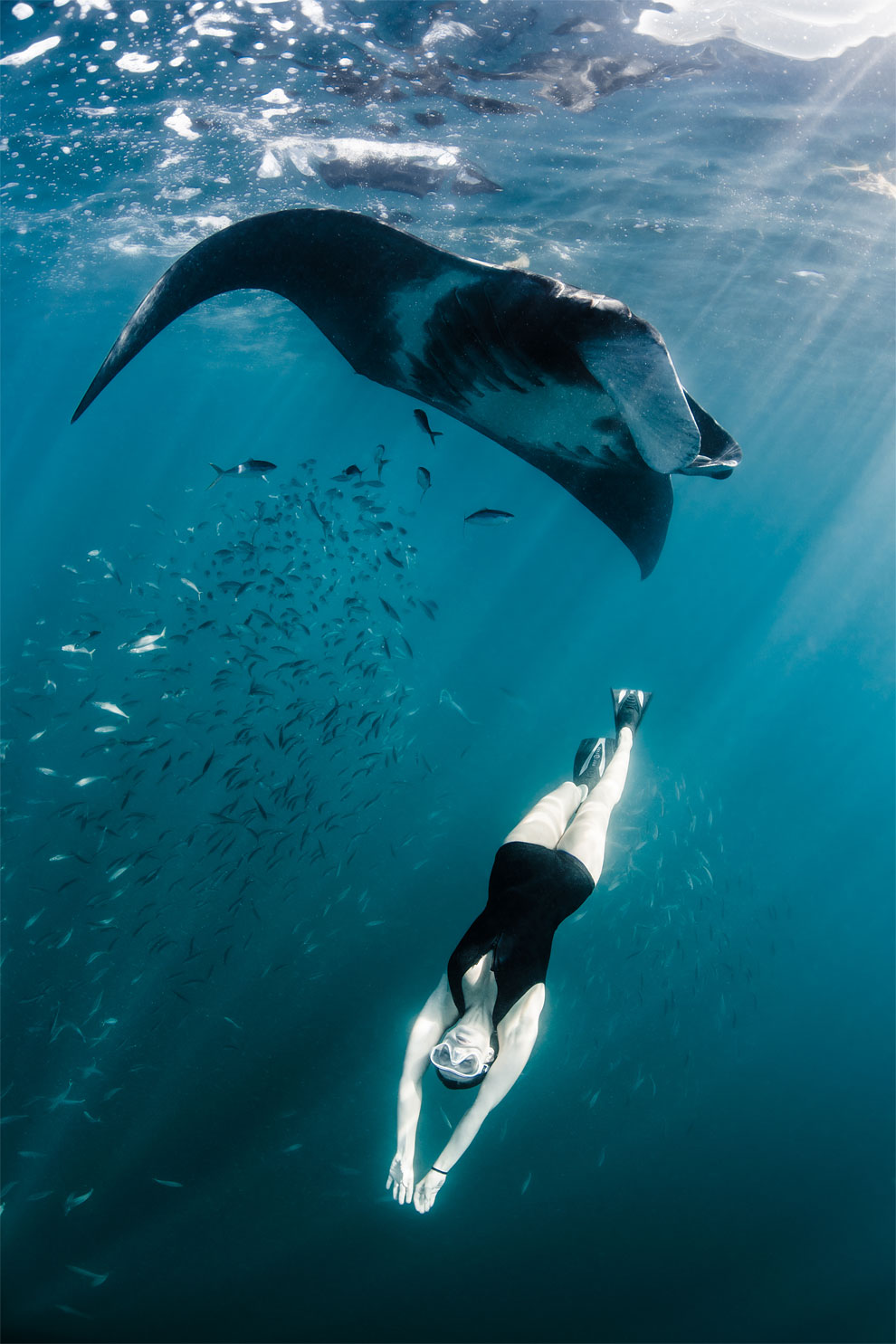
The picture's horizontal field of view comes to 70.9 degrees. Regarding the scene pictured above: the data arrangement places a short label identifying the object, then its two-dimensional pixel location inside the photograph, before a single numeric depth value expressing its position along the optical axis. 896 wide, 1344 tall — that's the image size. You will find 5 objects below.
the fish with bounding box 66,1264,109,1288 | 7.23
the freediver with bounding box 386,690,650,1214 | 3.17
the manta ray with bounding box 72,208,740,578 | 2.84
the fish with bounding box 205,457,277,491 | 6.43
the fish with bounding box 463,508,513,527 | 6.12
